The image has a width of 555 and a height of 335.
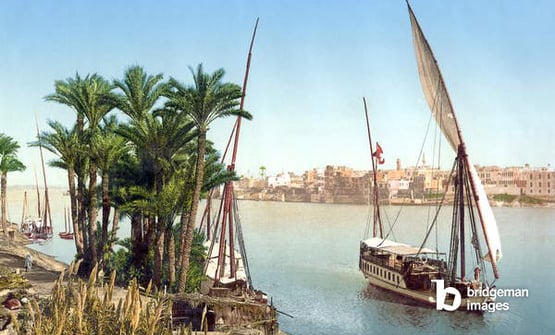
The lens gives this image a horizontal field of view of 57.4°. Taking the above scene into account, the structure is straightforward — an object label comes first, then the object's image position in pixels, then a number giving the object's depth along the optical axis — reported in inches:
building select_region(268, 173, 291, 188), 6092.5
